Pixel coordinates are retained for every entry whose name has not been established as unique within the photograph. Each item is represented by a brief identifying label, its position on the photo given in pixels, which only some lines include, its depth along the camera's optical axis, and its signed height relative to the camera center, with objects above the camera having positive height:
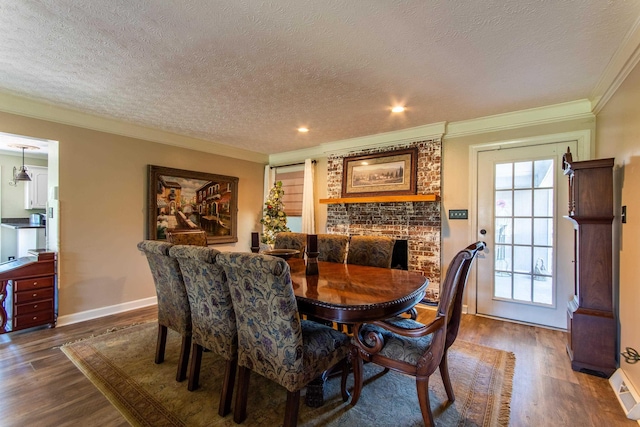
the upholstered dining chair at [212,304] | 1.76 -0.57
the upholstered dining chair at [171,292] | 2.07 -0.59
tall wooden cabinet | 2.23 -0.42
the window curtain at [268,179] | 5.46 +0.66
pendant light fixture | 4.29 +0.53
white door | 3.12 -0.17
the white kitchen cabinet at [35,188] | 5.16 +0.41
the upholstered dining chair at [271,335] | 1.43 -0.64
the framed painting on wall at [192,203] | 4.02 +0.15
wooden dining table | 1.56 -0.47
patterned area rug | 1.75 -1.23
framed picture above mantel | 3.96 +0.60
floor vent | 1.76 -1.14
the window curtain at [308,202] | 4.91 +0.22
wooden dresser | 2.90 -0.83
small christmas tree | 5.00 -0.03
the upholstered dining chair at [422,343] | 1.58 -0.75
